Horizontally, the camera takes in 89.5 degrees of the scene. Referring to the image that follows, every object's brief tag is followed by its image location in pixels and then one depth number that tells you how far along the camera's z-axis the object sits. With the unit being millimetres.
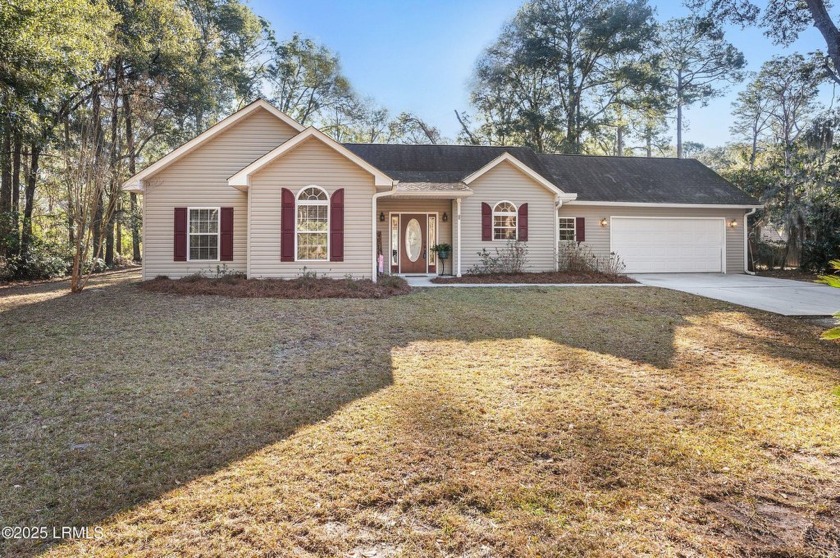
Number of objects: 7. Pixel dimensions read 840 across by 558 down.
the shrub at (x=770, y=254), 16828
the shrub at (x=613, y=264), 15203
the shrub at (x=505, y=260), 14117
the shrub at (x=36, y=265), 13078
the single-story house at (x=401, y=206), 10867
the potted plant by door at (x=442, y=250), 14156
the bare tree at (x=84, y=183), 9750
